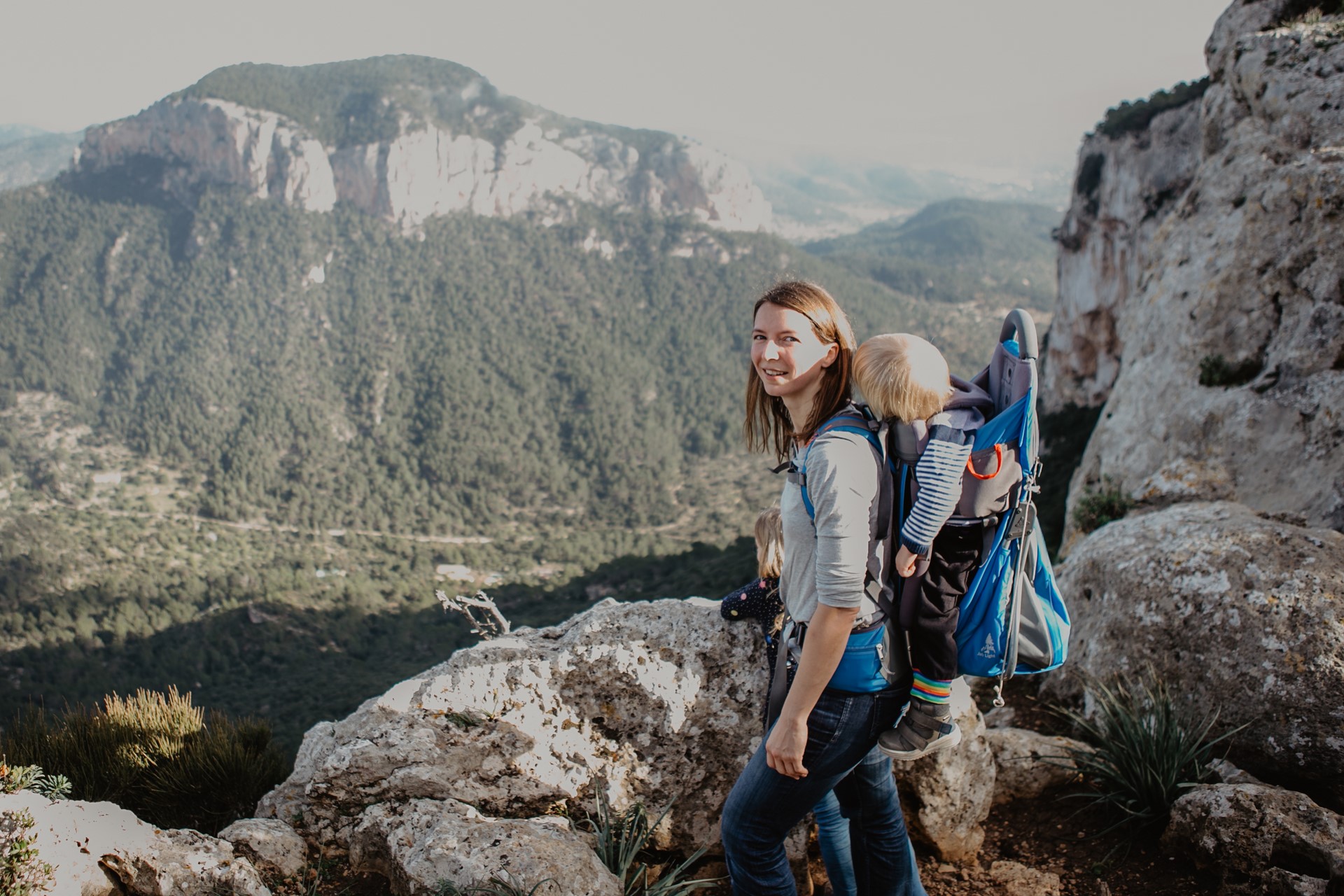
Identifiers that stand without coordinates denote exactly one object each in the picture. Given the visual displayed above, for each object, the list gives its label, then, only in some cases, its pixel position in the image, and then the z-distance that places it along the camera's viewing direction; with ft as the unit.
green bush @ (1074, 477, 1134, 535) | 22.50
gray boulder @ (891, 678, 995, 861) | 10.96
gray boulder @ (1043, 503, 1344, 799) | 11.52
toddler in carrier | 6.66
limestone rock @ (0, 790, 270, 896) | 8.41
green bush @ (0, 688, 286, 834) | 12.72
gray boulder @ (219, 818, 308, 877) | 9.89
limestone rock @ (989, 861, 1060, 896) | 10.30
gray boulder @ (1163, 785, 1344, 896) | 8.98
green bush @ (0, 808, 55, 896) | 7.80
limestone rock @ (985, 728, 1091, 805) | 12.42
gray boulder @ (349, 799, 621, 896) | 8.74
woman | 6.37
